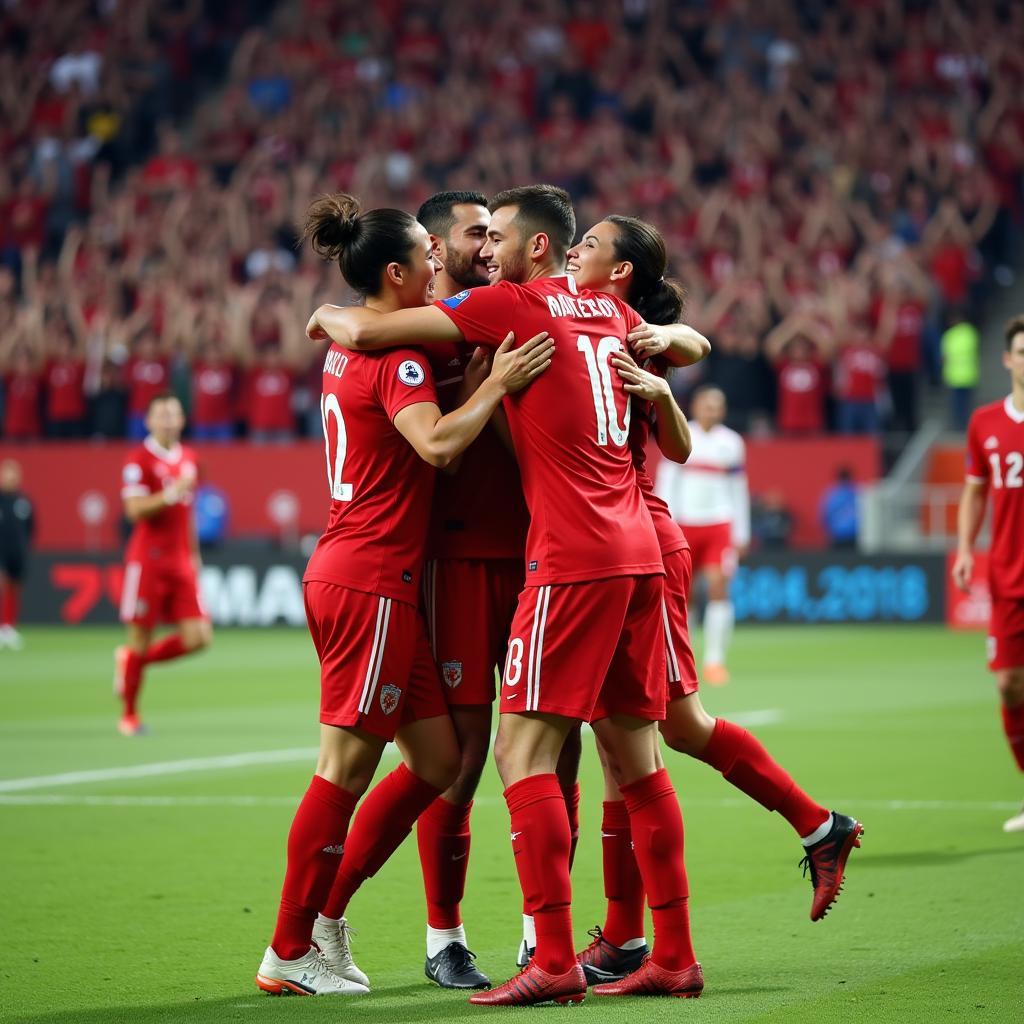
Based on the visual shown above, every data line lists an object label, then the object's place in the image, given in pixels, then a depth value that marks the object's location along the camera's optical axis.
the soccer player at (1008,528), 18.47
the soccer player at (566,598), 11.10
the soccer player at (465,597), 12.02
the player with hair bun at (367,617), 11.55
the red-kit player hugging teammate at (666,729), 12.26
